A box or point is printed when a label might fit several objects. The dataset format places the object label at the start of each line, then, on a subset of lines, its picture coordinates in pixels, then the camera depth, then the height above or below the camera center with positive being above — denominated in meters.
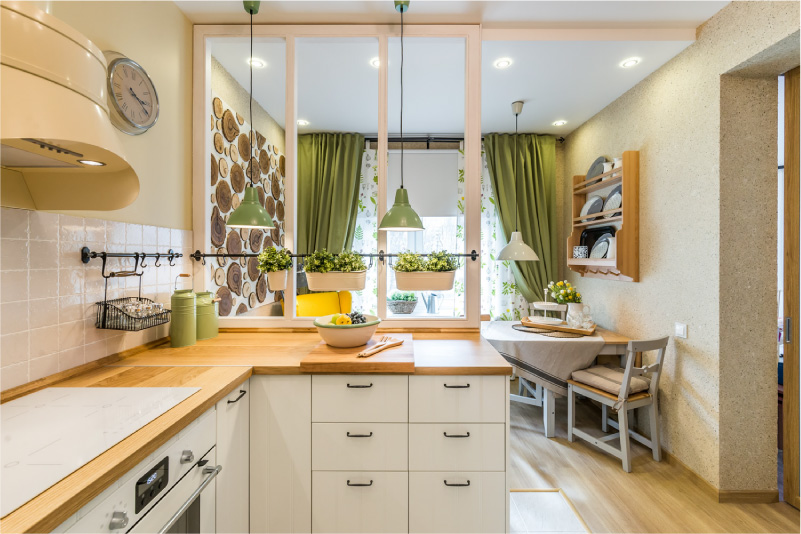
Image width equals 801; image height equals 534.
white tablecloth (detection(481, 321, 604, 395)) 2.79 -0.67
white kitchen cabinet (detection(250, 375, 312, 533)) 1.54 -0.83
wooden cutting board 1.51 -0.40
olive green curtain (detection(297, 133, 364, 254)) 4.15 +0.89
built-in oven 0.81 -0.59
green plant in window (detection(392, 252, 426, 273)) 1.95 +0.02
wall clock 1.52 +0.76
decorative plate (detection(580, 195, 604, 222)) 3.32 +0.58
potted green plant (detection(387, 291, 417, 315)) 3.61 -0.37
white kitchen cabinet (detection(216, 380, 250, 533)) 1.33 -0.75
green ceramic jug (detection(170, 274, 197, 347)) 1.87 -0.27
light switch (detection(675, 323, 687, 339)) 2.40 -0.41
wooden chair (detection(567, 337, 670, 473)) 2.40 -0.86
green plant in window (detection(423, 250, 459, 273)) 1.94 +0.03
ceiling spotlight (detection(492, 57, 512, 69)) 2.60 +1.48
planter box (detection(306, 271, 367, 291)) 1.96 -0.07
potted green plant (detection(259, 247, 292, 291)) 1.96 +0.01
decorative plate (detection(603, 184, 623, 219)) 2.99 +0.58
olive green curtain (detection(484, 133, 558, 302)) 4.11 +0.83
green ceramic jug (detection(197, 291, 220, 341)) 2.01 -0.27
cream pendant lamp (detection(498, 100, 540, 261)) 3.30 +0.16
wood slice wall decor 2.59 +0.57
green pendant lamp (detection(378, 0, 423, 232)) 1.83 +0.25
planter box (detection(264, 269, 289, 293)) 1.98 -0.07
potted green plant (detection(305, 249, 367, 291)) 1.96 -0.02
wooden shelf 2.89 +0.35
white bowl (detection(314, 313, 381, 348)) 1.73 -0.31
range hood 0.82 +0.38
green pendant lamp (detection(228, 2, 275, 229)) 1.82 +0.27
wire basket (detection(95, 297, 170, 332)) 1.52 -0.21
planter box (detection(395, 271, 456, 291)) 1.94 -0.07
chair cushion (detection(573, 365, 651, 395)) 2.52 -0.80
